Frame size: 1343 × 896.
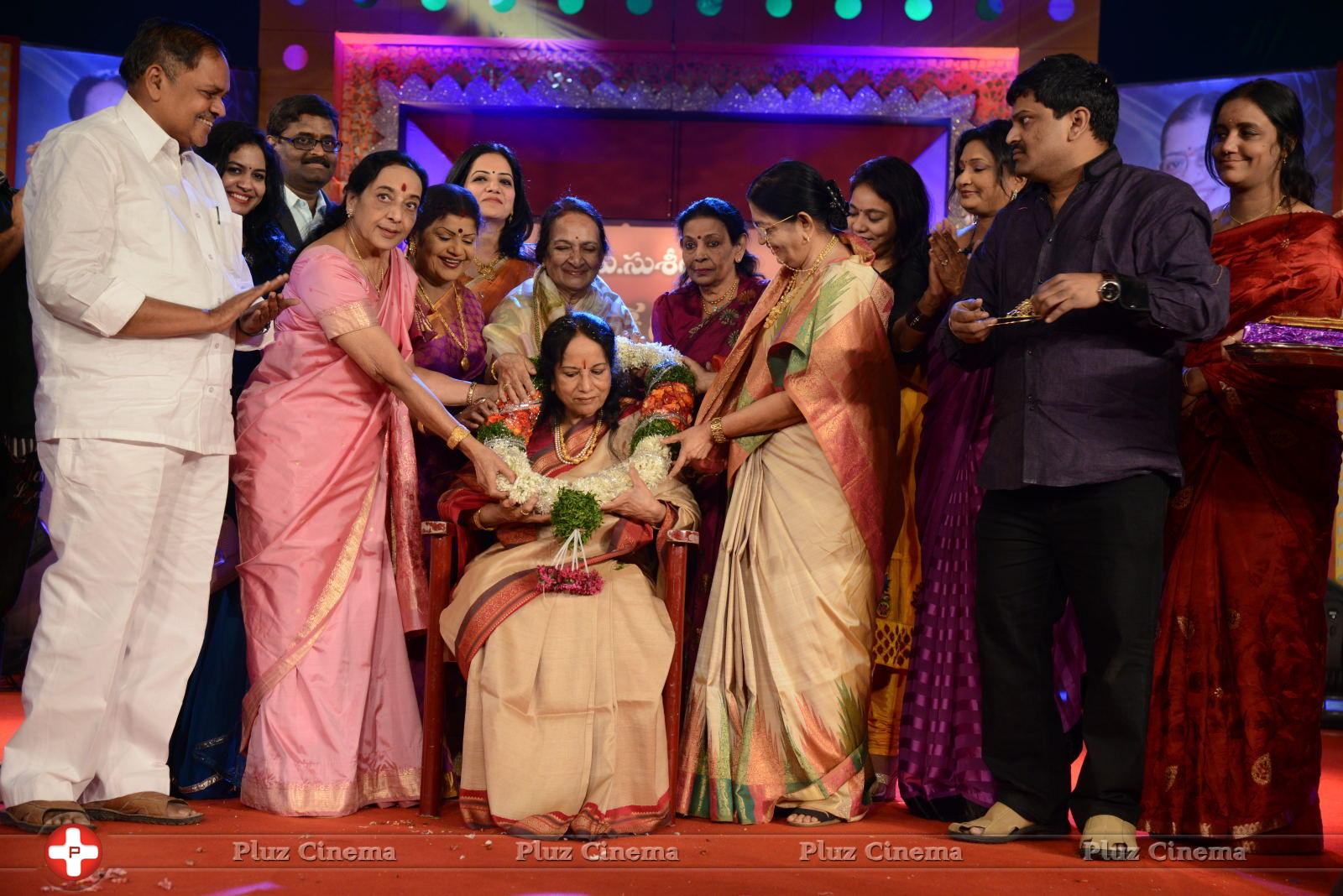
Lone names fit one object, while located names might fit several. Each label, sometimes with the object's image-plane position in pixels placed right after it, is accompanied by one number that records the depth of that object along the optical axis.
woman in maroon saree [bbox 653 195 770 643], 4.37
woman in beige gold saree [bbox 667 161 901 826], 3.53
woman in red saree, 3.26
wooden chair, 3.50
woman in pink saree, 3.51
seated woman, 3.32
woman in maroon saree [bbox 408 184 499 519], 4.03
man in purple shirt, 3.02
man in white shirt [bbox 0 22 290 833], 3.08
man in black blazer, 4.64
